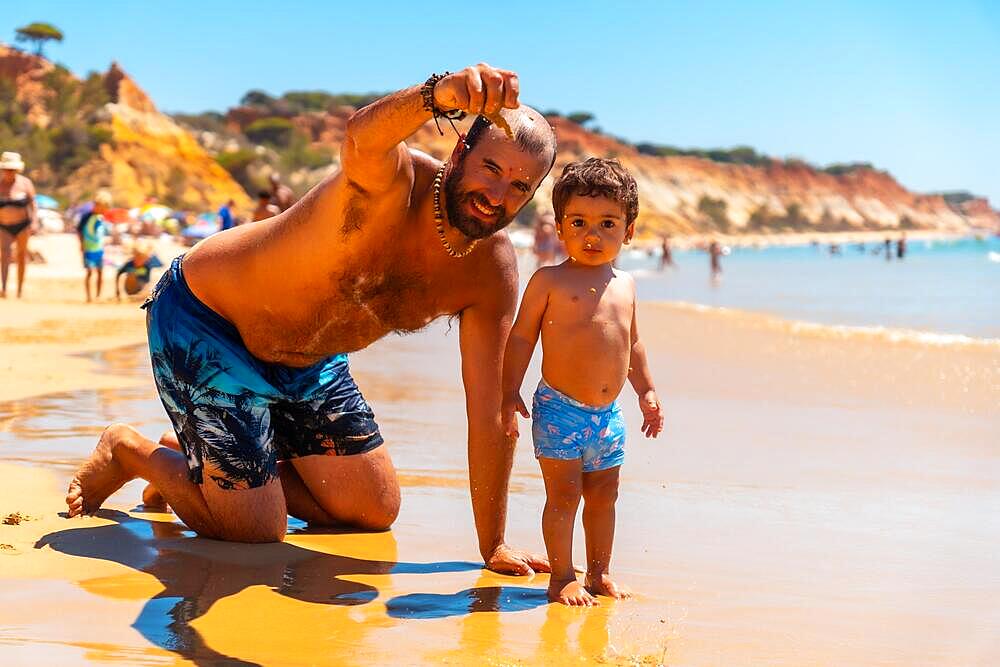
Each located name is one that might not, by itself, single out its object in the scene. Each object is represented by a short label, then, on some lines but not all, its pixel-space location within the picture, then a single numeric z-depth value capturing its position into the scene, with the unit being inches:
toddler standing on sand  143.6
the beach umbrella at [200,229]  1208.2
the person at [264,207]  433.4
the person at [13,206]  555.2
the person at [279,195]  445.7
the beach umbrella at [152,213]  1234.0
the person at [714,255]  1412.2
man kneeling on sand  139.7
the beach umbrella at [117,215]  1138.0
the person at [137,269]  641.0
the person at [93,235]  599.8
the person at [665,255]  1620.9
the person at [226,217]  569.3
